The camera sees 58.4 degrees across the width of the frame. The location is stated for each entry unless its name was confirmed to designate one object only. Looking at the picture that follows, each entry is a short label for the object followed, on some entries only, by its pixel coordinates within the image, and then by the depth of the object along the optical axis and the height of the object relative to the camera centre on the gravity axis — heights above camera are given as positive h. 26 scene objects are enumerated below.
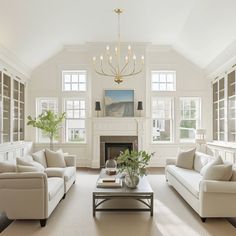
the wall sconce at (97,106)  6.56 +0.45
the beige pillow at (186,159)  4.64 -0.85
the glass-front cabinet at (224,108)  5.33 +0.35
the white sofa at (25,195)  2.87 -1.02
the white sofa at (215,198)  2.90 -1.08
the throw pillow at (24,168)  3.11 -0.72
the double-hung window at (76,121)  7.06 -0.02
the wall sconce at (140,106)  6.59 +0.45
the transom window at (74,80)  7.09 +1.34
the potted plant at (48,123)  6.24 -0.08
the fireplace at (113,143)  6.64 -0.71
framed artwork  6.69 +0.52
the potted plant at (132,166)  3.34 -0.74
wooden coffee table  3.13 -1.09
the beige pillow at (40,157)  4.11 -0.75
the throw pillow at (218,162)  3.25 -0.64
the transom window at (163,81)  7.08 +1.33
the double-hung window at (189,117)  7.01 +0.12
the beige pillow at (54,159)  4.53 -0.83
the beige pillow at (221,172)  3.02 -0.75
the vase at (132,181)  3.33 -0.96
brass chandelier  6.73 +1.79
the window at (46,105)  7.09 +0.52
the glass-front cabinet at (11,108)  5.14 +0.34
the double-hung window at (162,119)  7.04 +0.03
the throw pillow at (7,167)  3.06 -0.68
